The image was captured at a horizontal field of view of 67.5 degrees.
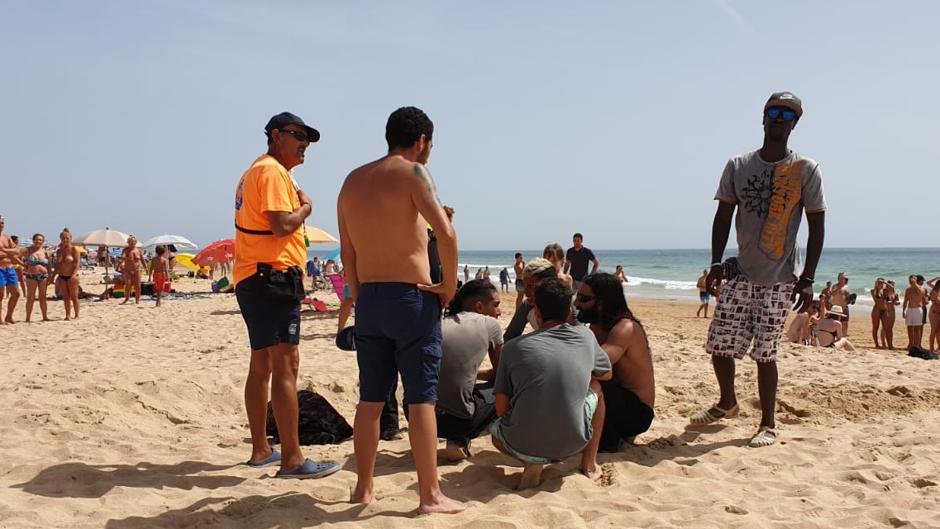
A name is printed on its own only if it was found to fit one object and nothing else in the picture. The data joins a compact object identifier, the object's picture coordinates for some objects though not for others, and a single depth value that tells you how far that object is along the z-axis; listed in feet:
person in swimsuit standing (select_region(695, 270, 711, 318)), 61.82
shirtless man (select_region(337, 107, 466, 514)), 9.26
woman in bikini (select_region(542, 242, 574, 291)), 24.77
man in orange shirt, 10.84
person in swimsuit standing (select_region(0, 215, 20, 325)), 34.81
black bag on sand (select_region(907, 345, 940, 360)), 31.37
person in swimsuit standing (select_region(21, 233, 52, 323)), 38.22
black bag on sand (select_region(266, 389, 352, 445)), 14.19
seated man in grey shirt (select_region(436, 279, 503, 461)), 12.25
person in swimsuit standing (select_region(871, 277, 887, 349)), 44.20
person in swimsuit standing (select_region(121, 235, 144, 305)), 50.78
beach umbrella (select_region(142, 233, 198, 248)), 96.99
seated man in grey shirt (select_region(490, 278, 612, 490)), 10.52
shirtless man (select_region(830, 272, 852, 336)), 49.19
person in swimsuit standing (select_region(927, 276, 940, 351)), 40.63
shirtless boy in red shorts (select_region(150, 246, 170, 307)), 49.01
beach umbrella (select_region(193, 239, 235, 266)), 66.13
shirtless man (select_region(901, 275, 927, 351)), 41.57
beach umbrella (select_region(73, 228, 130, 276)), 76.96
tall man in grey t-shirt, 13.34
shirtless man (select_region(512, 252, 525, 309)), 42.07
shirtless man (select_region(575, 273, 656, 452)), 12.59
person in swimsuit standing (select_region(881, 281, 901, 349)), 43.73
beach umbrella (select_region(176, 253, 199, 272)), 92.30
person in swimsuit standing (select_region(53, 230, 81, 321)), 39.11
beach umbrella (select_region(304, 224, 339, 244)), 59.88
